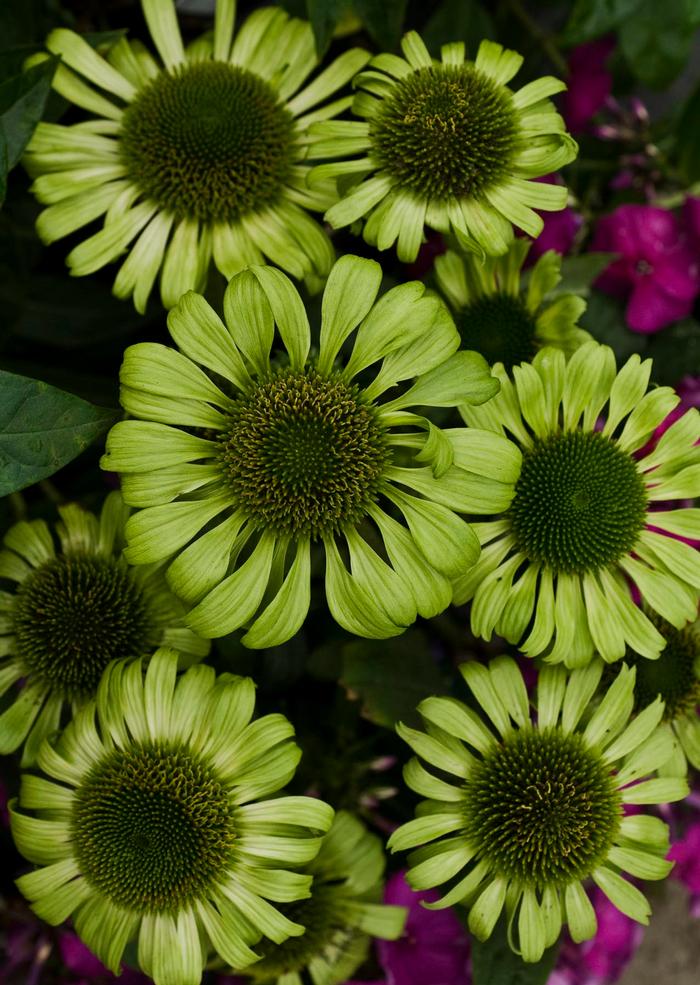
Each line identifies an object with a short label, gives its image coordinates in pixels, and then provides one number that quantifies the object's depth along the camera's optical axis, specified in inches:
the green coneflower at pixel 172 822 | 21.8
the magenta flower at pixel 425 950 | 24.4
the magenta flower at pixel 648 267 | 25.3
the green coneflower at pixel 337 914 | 23.4
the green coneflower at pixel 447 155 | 21.8
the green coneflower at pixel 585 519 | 22.0
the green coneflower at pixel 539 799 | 22.2
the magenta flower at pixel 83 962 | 24.7
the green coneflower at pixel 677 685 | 22.9
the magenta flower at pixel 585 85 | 26.7
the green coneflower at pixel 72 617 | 22.7
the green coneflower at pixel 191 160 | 22.7
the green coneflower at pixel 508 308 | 22.8
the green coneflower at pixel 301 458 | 21.1
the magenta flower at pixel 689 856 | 26.2
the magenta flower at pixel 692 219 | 25.9
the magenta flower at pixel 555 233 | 24.8
